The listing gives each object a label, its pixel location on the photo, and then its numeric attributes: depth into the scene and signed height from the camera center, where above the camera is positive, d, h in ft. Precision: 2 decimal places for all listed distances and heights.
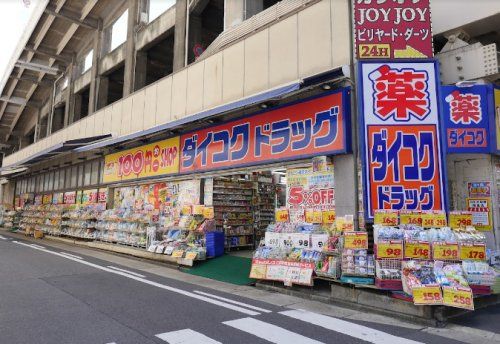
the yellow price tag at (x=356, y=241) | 23.06 -1.79
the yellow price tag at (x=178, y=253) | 36.35 -4.22
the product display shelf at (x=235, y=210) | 44.42 +0.18
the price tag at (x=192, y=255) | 35.31 -4.23
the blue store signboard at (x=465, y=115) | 26.55 +7.15
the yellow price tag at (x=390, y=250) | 21.26 -2.15
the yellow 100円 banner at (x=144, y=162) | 46.37 +6.98
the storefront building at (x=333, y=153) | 23.13 +4.96
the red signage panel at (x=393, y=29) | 27.35 +13.88
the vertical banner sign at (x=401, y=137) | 25.63 +5.43
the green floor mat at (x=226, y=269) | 30.64 -5.36
